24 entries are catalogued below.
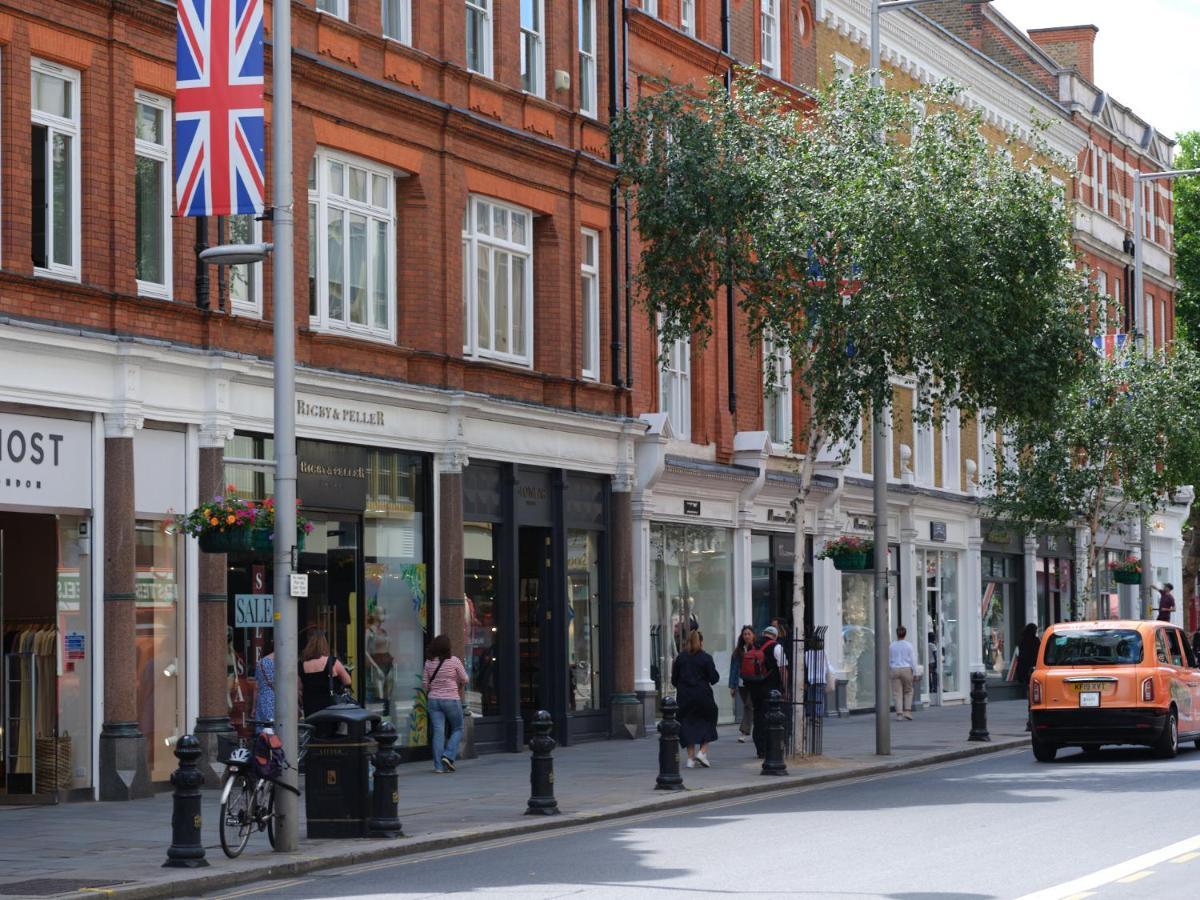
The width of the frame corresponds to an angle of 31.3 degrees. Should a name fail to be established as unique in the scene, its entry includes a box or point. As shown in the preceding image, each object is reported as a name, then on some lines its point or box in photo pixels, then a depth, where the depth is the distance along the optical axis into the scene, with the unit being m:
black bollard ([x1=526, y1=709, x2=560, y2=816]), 19.55
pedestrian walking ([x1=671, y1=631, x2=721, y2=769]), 24.86
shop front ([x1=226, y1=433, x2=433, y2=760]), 23.72
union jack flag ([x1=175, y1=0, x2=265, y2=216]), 17.45
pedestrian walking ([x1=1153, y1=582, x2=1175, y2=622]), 50.28
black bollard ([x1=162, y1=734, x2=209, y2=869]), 15.38
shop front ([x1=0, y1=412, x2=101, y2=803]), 21.34
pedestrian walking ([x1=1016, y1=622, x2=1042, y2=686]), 40.50
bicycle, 16.17
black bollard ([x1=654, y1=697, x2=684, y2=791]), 22.03
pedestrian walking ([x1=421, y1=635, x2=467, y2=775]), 25.17
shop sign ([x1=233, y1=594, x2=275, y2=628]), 23.39
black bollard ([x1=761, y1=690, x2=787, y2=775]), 24.25
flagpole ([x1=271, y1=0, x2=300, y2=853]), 16.48
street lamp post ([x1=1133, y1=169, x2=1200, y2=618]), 43.16
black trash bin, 17.55
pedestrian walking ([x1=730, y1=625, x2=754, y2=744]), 29.06
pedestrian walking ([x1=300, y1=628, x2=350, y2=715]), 22.09
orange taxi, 26.14
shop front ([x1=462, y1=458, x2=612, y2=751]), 28.91
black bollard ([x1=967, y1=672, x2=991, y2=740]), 31.06
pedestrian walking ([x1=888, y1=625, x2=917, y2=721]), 38.06
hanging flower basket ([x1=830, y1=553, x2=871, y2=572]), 31.41
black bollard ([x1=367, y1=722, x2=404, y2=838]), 17.45
